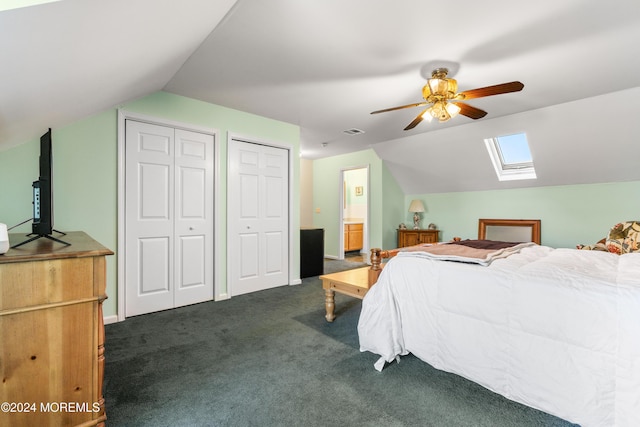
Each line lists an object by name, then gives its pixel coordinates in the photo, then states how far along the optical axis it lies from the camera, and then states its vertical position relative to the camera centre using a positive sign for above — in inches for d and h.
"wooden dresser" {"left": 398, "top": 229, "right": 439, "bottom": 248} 223.0 -17.8
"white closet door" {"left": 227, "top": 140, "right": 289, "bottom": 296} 149.9 -2.3
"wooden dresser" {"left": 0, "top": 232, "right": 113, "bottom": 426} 46.4 -20.6
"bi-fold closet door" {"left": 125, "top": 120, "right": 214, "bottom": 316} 121.0 -2.0
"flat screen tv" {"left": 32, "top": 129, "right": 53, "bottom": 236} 64.4 +3.5
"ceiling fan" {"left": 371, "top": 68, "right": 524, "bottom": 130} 97.5 +39.9
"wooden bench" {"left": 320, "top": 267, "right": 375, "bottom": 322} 102.8 -25.8
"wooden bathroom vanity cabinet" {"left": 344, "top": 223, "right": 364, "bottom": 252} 278.9 -22.2
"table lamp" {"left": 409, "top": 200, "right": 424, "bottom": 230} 231.6 +2.6
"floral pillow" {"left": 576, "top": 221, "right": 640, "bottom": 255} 115.0 -10.1
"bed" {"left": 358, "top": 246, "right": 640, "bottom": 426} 53.9 -24.9
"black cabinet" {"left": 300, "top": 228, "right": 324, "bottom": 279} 187.2 -24.9
